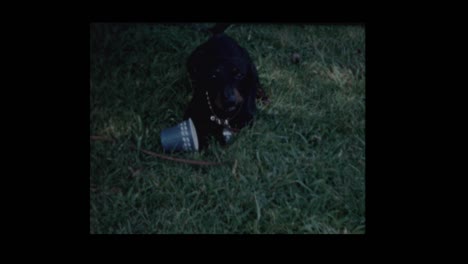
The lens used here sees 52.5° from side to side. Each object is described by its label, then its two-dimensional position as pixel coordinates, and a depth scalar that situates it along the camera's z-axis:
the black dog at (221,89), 2.69
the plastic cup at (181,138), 2.66
